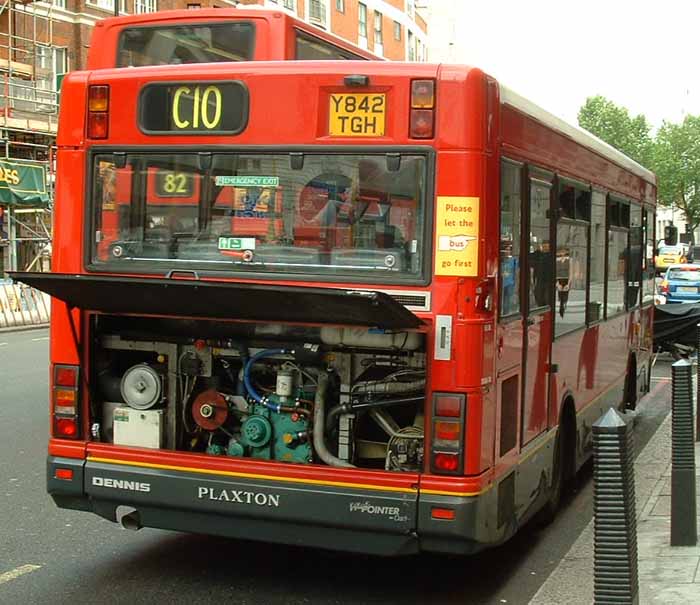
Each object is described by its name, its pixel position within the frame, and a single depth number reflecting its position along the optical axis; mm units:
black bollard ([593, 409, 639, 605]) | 4422
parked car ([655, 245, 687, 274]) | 73750
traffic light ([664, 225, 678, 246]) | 14734
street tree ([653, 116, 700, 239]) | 92688
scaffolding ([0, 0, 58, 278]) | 33062
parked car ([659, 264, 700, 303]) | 34938
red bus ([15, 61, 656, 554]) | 5383
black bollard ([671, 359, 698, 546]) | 6660
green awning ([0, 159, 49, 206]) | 30281
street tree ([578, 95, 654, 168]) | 96625
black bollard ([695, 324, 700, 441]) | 10375
